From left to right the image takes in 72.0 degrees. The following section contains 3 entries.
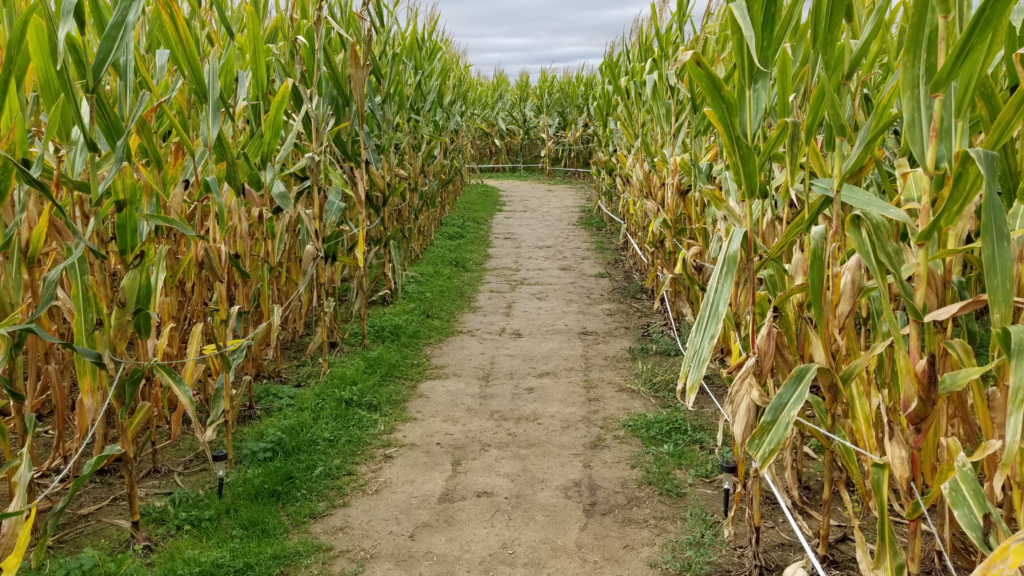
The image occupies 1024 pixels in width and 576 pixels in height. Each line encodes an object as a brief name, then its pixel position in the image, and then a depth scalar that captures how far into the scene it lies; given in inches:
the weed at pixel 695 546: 92.0
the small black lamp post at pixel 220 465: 104.3
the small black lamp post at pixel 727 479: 93.7
